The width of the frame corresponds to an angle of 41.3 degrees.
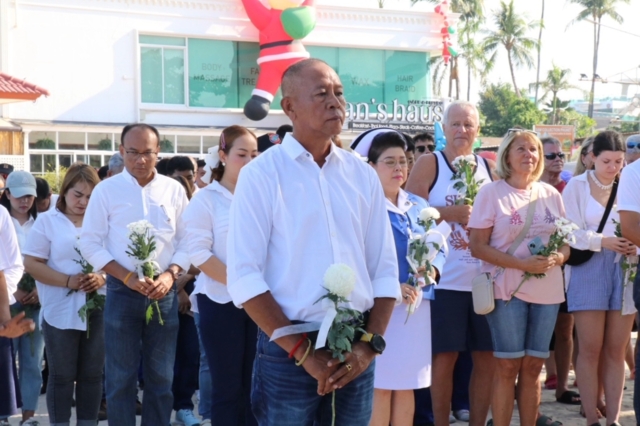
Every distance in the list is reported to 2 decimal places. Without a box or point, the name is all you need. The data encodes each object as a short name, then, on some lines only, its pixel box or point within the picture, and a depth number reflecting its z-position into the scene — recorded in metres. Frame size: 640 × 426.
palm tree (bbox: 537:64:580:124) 73.50
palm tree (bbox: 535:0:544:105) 68.06
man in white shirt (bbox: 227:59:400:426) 3.60
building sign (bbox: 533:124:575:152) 43.81
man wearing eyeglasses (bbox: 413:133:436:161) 9.52
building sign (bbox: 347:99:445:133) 37.22
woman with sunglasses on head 6.67
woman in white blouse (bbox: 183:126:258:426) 5.60
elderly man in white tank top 6.30
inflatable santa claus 34.09
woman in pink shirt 6.05
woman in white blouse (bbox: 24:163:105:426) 6.52
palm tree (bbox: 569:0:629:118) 69.12
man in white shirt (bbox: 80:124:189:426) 6.11
